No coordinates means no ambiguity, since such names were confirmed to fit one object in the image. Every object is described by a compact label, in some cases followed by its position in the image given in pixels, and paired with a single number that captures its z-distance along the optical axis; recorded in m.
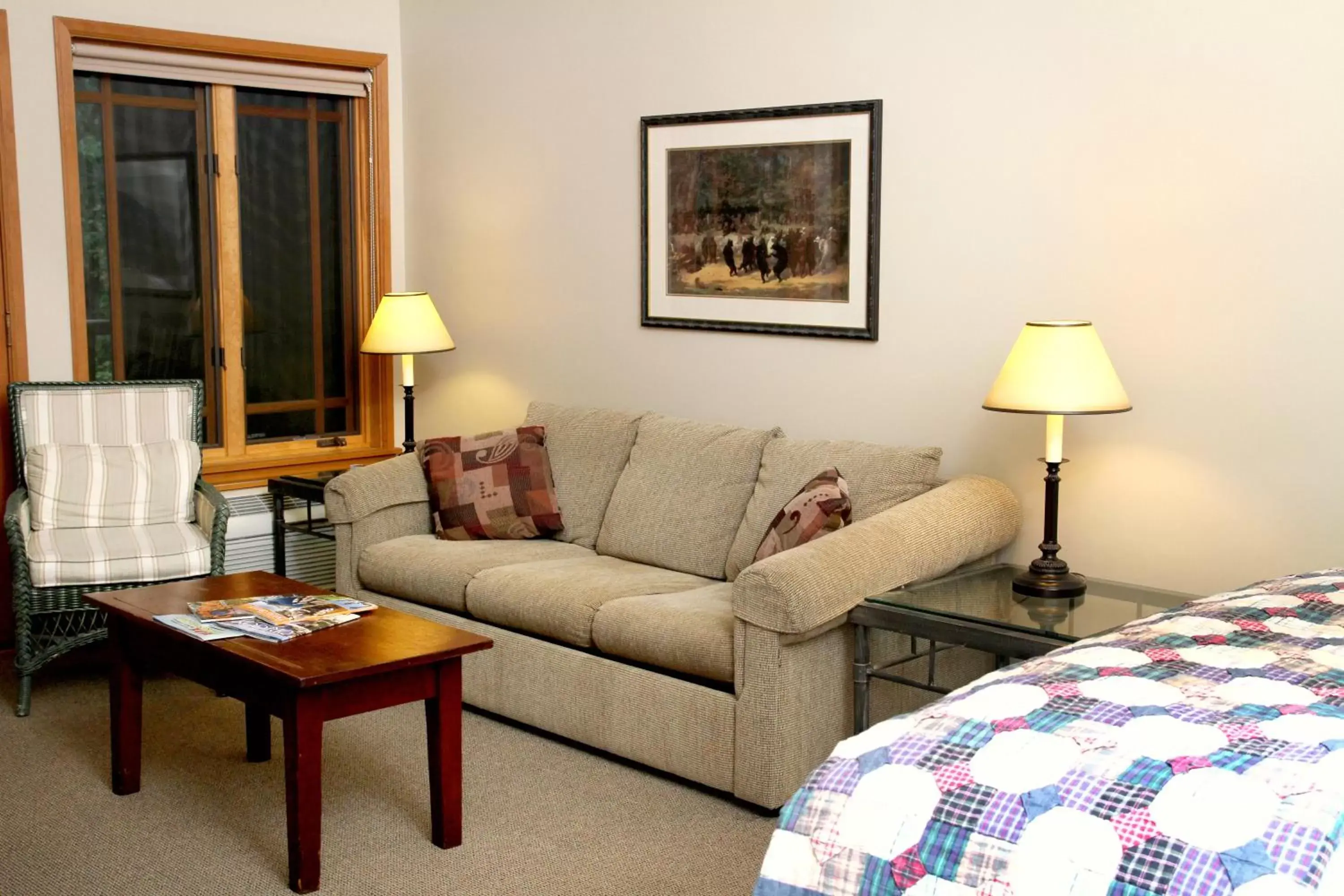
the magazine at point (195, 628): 3.09
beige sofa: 3.29
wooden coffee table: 2.86
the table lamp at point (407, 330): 5.00
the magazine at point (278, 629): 3.10
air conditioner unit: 5.20
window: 4.93
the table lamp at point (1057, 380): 3.24
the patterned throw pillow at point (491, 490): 4.54
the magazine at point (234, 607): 3.25
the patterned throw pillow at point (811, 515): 3.60
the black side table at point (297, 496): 4.84
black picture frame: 4.02
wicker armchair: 4.10
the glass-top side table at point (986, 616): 3.04
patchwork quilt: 1.43
